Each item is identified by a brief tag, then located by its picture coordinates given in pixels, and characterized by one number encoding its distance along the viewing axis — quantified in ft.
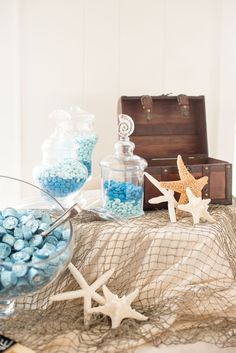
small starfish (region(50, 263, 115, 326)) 2.99
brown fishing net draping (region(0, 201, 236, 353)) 2.88
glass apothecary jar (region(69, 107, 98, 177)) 4.47
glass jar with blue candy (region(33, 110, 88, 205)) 3.96
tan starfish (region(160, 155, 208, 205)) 4.01
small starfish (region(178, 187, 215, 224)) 3.77
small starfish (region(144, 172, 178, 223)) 3.92
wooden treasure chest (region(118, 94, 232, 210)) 5.10
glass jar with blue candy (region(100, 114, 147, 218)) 4.05
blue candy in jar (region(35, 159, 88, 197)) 3.95
